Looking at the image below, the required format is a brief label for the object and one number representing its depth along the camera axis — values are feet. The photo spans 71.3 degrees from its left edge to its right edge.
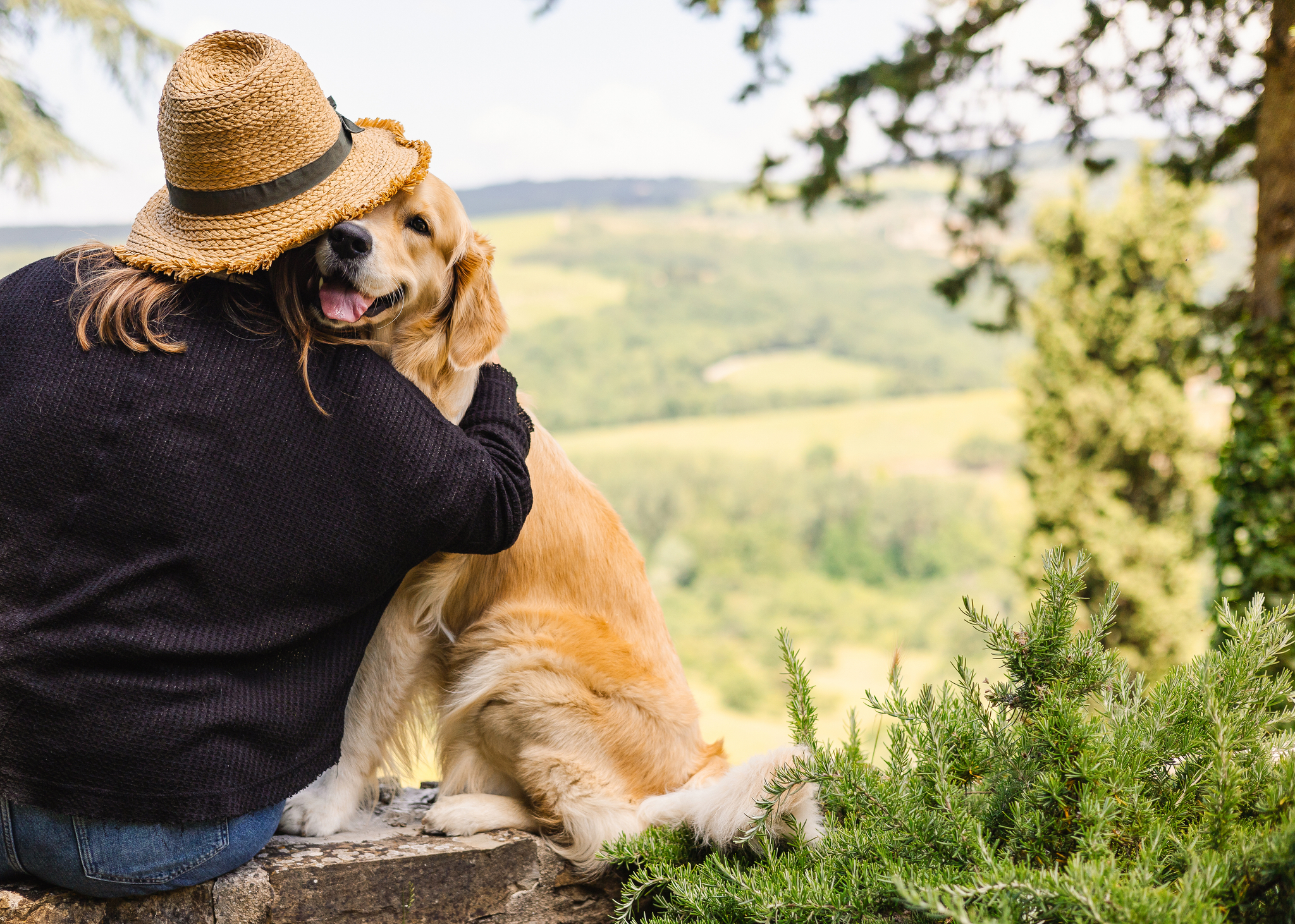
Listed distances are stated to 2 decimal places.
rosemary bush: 4.50
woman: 5.32
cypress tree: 42.34
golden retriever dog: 7.49
